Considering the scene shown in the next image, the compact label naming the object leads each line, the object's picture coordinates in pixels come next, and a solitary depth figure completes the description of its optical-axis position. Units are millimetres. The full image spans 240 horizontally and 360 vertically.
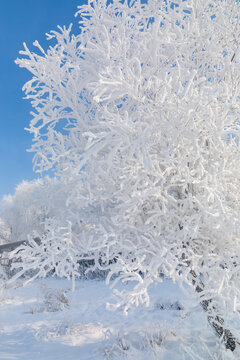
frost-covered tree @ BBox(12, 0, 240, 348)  3059
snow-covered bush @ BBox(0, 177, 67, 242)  27219
